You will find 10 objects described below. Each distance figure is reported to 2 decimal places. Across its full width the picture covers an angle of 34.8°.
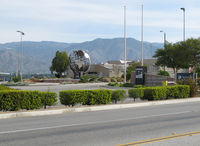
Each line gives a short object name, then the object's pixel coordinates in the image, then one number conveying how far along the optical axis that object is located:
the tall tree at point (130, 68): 61.69
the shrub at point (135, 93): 20.19
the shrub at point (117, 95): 18.77
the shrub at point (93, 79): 61.59
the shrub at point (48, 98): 15.71
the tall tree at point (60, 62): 89.16
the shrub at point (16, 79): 61.03
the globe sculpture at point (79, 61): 74.00
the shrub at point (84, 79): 57.99
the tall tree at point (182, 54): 46.75
